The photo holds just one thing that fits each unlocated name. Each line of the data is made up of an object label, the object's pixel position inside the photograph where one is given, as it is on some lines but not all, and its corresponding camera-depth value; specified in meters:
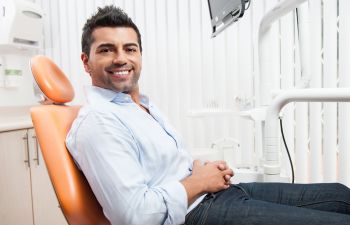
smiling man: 0.88
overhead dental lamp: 1.26
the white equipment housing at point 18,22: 2.22
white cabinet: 1.85
